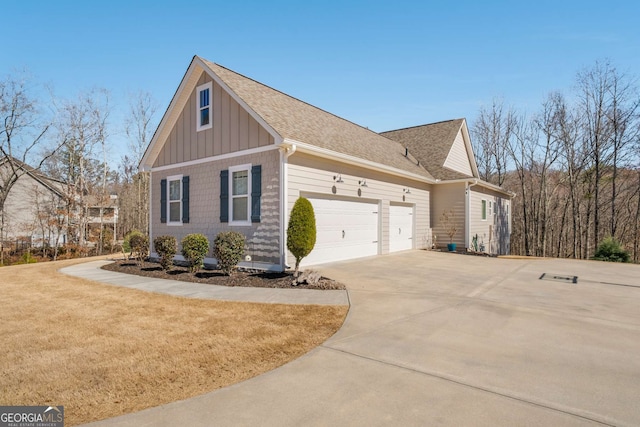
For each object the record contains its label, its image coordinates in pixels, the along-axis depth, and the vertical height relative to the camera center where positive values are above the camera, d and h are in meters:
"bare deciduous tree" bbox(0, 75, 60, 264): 19.39 +6.14
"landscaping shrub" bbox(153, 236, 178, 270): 9.22 -0.75
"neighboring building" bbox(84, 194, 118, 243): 20.53 +0.69
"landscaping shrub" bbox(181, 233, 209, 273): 8.80 -0.74
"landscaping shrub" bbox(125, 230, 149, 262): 10.99 -0.73
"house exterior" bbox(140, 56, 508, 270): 9.05 +1.67
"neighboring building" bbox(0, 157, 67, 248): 19.31 +1.05
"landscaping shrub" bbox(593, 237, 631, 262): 12.03 -1.08
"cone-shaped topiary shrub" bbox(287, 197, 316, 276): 8.00 -0.17
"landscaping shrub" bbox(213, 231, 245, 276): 8.27 -0.70
